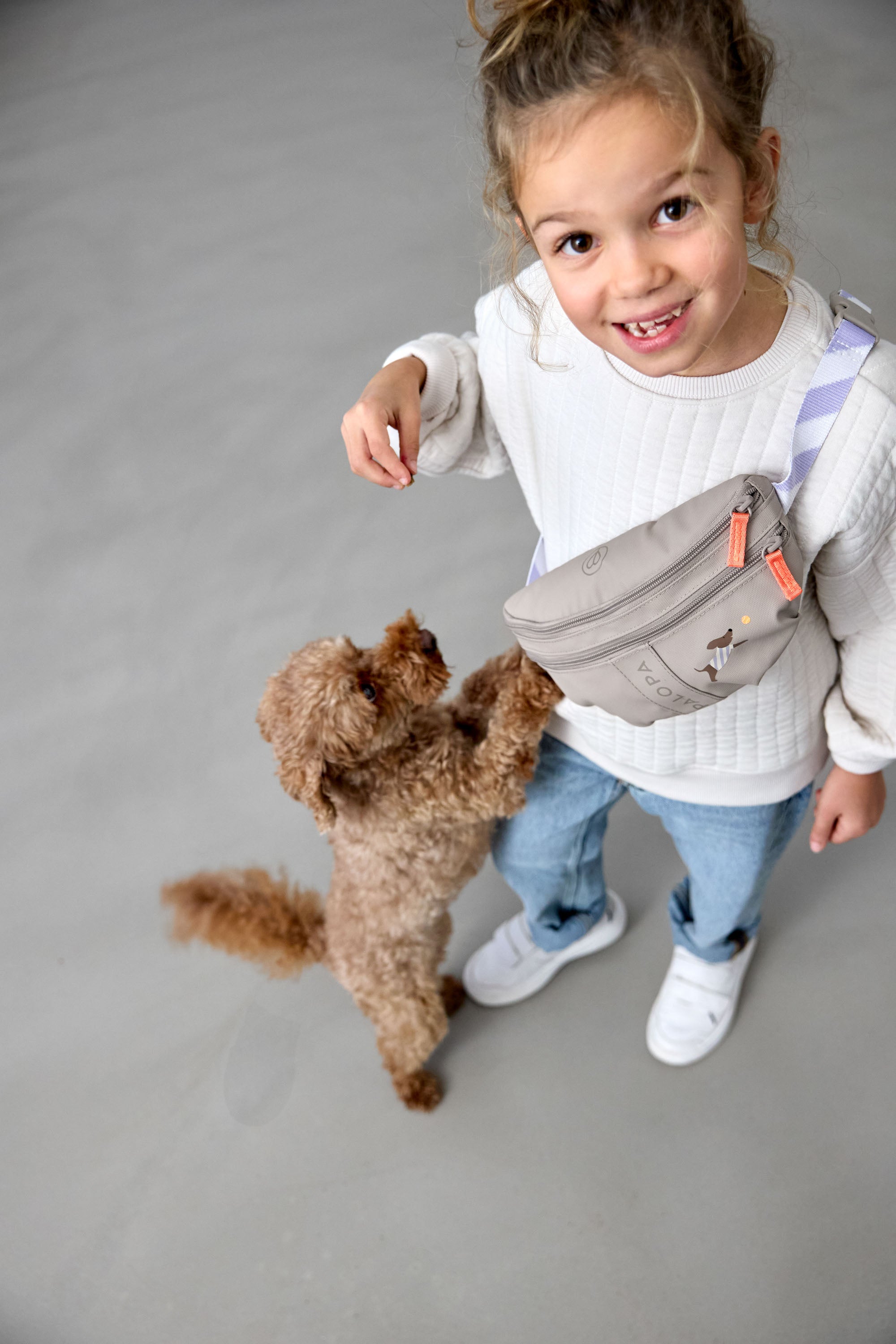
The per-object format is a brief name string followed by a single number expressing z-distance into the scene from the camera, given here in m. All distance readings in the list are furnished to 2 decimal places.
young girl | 0.60
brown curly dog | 1.08
